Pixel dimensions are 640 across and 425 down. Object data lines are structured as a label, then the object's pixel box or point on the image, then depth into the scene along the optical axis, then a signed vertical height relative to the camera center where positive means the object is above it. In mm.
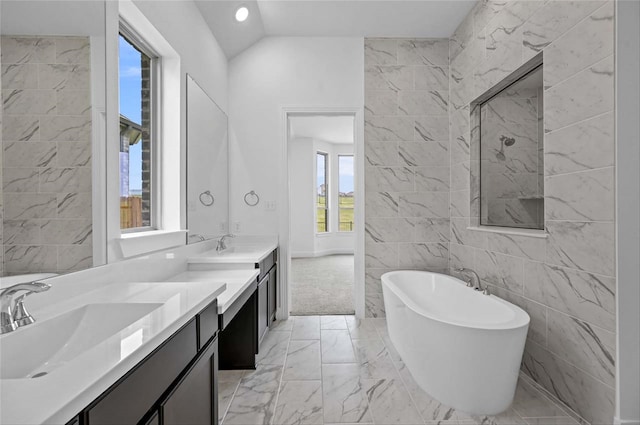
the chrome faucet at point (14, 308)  870 -267
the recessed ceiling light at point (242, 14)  2838 +1721
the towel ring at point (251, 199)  3432 +113
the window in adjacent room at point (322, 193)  7660 +386
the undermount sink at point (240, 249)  2852 -366
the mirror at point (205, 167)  2537 +370
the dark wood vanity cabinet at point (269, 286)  2611 -698
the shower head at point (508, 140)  2663 +570
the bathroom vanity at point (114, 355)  585 -348
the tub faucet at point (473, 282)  2573 -575
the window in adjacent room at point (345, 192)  7879 +425
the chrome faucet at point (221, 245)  2837 -306
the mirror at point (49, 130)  1018 +281
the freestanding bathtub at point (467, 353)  1739 -811
